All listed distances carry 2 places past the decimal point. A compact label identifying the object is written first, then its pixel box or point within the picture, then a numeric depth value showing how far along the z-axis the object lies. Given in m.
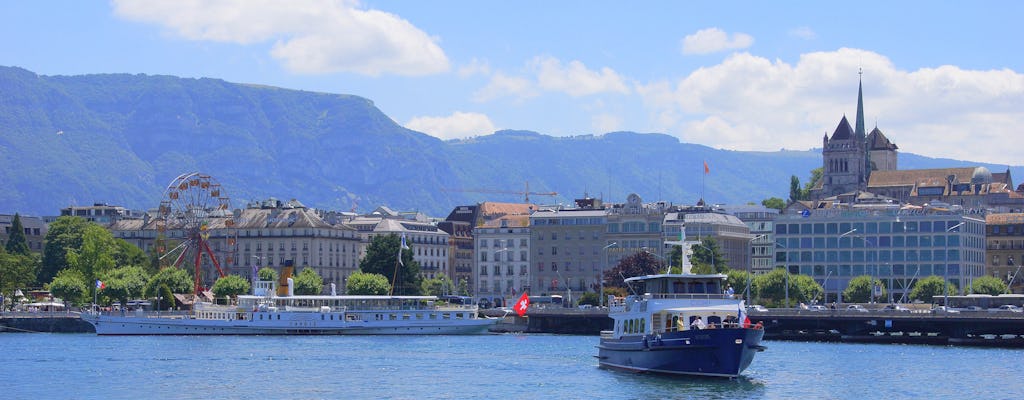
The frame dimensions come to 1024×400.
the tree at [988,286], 169.62
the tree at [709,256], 174.62
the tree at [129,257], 186.88
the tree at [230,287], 167.38
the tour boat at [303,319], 145.88
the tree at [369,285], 170.62
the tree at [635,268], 180.00
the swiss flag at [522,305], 133.00
